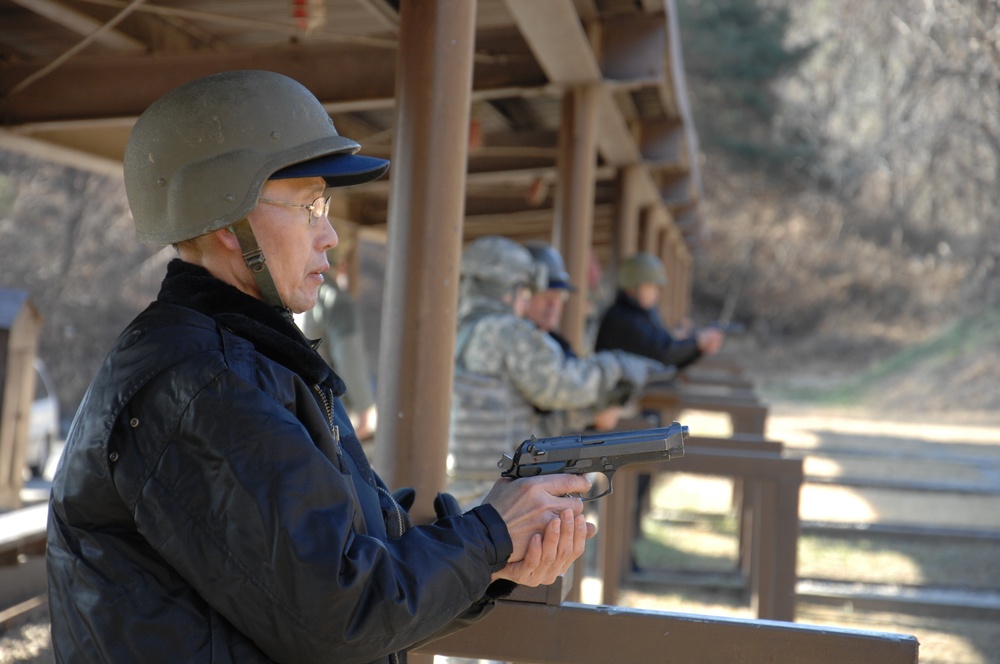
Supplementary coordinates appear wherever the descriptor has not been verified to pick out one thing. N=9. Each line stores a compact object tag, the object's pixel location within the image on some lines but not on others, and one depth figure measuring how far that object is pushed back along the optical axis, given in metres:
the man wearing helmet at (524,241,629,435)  5.30
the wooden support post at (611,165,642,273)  8.87
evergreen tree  32.91
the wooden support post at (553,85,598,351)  5.87
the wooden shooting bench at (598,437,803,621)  4.53
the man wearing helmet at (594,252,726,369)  7.87
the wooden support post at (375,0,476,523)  2.86
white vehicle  10.83
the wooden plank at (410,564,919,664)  2.03
